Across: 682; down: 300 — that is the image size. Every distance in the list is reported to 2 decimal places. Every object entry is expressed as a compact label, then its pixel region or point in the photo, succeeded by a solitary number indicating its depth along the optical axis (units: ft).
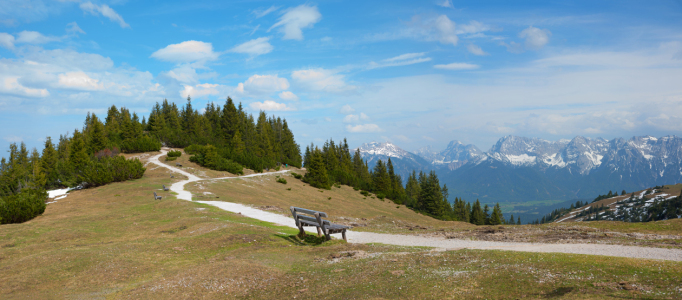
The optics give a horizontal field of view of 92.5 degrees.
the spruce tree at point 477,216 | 336.78
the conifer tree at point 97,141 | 236.22
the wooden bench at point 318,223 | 50.49
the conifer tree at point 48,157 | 246.27
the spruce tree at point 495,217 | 312.91
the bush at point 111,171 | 125.80
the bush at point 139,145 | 246.27
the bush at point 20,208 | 71.31
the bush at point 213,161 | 211.82
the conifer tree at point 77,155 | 169.94
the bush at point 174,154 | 221.33
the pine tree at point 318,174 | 227.40
